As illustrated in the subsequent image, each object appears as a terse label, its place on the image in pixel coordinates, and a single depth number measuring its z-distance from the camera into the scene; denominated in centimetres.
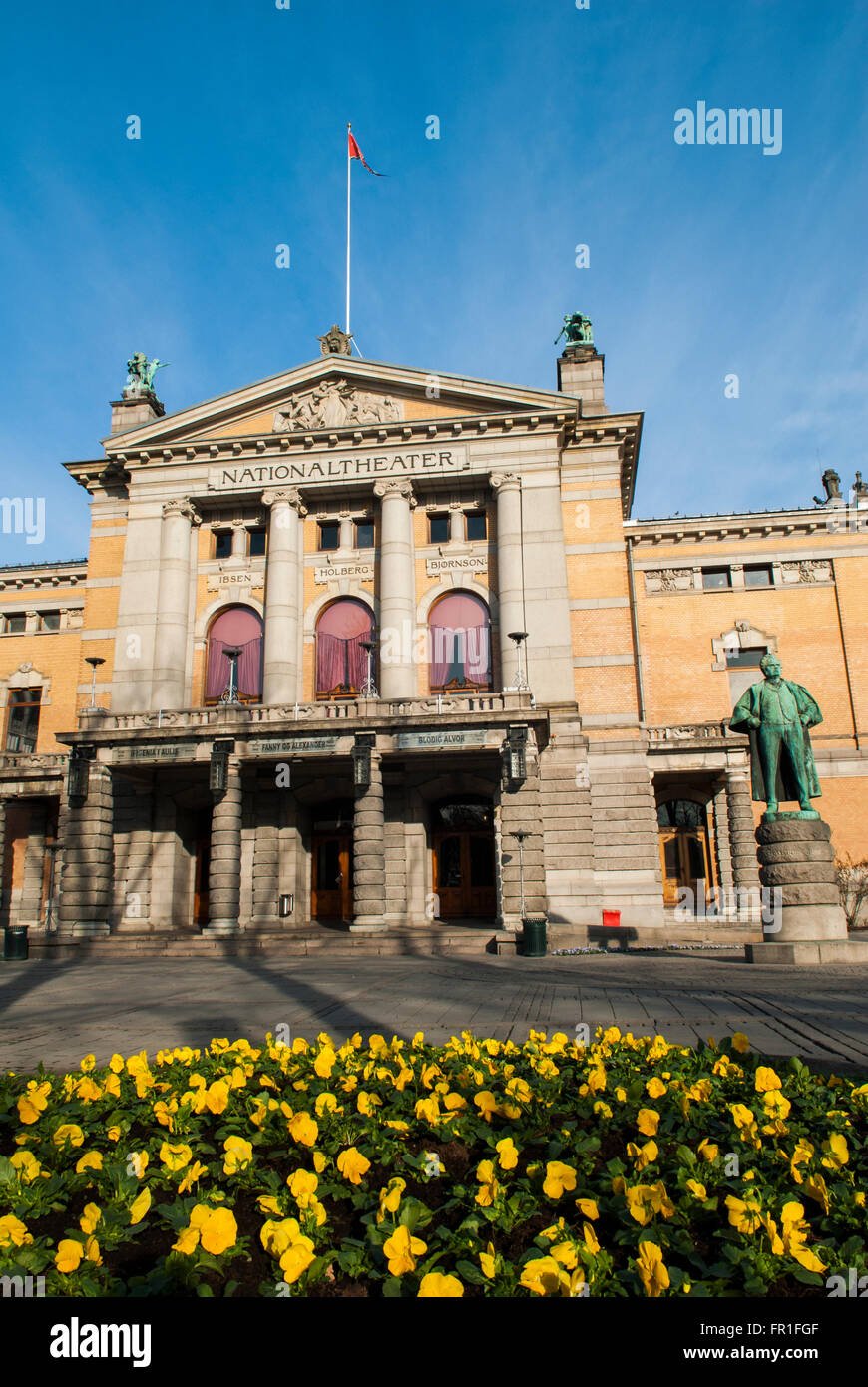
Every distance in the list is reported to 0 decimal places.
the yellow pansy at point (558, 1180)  349
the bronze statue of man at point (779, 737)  1764
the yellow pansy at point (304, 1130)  408
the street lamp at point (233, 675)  3088
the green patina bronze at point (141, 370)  4028
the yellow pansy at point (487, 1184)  355
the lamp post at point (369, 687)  2952
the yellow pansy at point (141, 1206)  349
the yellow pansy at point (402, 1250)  299
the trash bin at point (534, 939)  2311
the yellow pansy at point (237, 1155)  393
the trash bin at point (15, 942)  2491
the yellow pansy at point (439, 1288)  262
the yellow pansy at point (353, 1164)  380
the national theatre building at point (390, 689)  2833
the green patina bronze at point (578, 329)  3756
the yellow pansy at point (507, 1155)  389
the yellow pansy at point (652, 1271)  279
